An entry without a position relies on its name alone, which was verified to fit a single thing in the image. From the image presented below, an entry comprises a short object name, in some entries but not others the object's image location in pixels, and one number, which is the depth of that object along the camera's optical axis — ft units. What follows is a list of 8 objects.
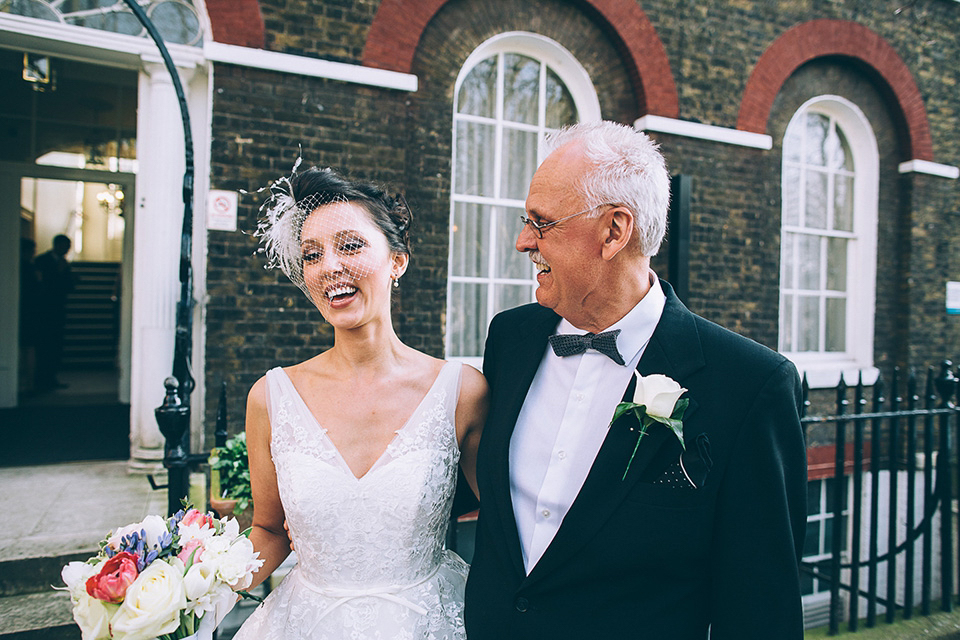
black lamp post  9.60
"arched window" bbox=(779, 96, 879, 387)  24.81
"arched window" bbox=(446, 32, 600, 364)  19.93
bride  6.57
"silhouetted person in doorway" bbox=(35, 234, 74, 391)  28.45
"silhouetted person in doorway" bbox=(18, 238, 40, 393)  27.02
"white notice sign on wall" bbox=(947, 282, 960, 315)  25.98
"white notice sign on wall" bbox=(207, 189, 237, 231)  15.79
